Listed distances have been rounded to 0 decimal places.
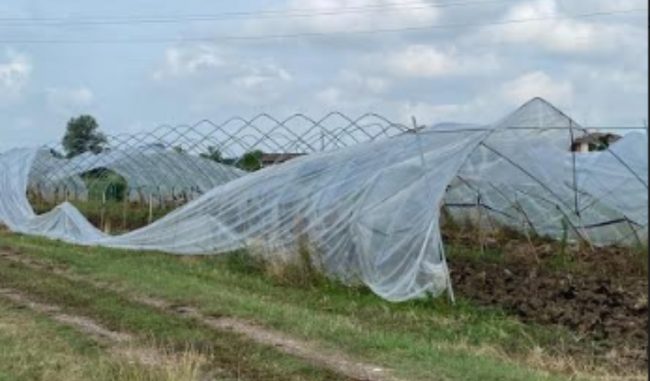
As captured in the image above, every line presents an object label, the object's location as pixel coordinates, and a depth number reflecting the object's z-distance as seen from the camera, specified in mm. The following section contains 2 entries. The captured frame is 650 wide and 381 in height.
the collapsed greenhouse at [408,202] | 14133
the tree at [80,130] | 65375
